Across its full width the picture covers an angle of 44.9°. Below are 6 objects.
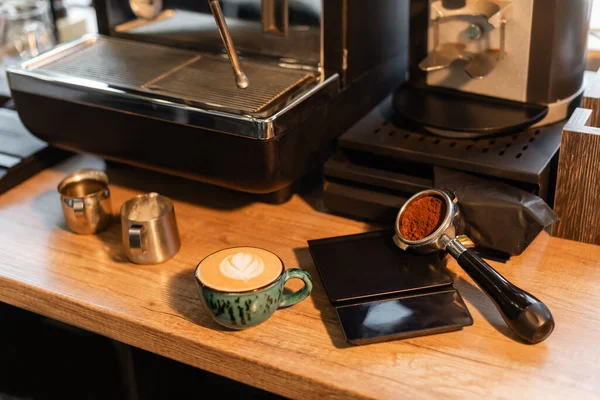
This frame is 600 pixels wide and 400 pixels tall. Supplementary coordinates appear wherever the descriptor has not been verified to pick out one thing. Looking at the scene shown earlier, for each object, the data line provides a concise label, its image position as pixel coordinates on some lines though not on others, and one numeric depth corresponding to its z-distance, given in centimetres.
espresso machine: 83
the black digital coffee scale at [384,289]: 70
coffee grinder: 84
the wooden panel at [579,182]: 78
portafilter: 68
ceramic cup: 69
